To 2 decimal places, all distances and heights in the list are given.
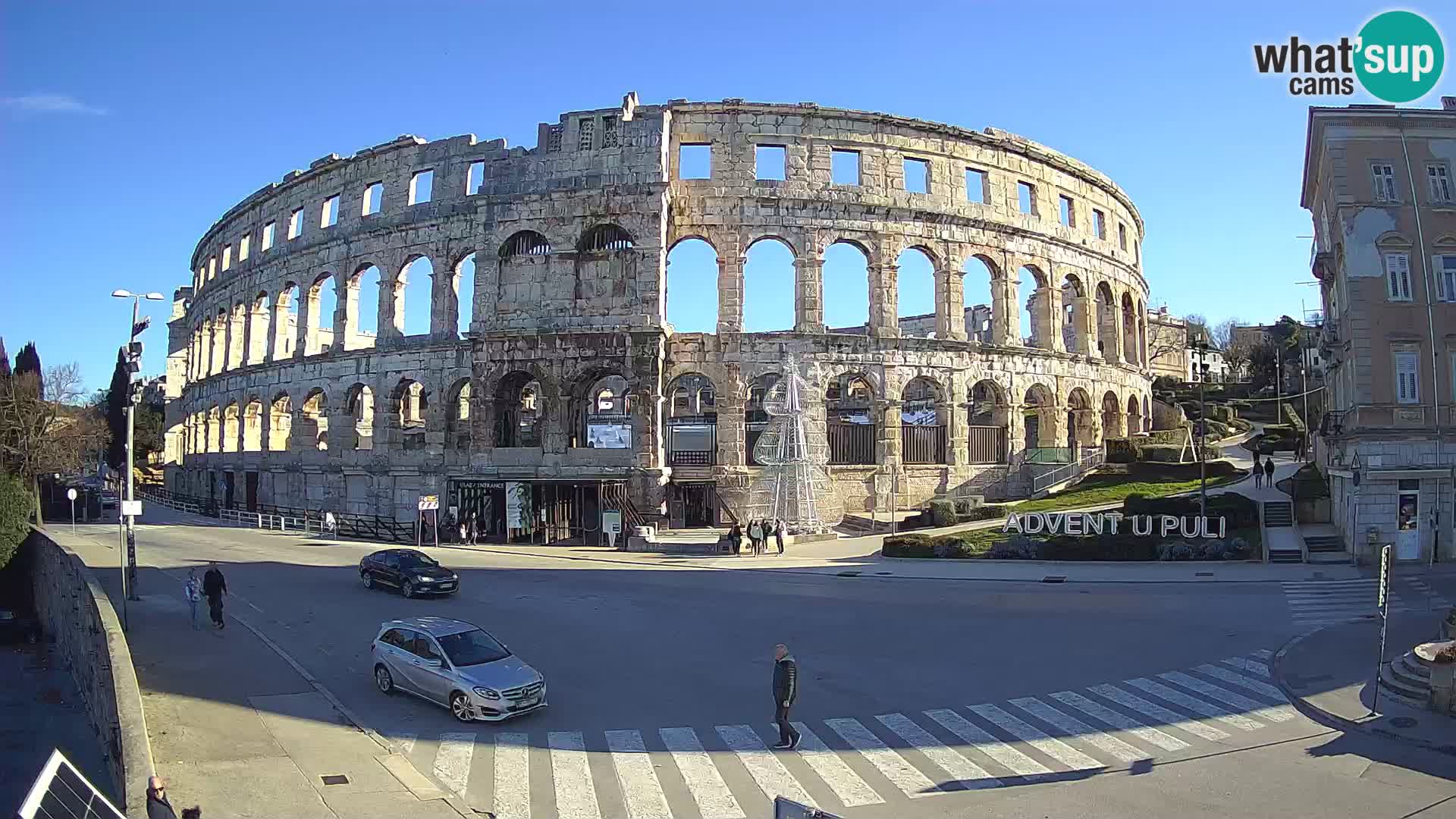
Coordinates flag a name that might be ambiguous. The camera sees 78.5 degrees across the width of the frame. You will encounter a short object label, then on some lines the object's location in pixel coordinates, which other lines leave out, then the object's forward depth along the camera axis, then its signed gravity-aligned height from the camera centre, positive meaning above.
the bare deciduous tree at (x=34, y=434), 49.28 +1.11
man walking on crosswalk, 12.19 -3.42
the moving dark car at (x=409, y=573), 23.69 -3.44
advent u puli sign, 29.75 -2.91
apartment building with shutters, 27.19 +3.58
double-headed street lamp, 22.91 +1.30
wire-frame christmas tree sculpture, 37.16 -0.49
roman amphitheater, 39.75 +5.90
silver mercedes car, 13.52 -3.56
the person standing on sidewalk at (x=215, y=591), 20.12 -3.20
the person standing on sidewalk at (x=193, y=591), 20.39 -3.25
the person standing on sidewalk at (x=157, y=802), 9.13 -3.64
